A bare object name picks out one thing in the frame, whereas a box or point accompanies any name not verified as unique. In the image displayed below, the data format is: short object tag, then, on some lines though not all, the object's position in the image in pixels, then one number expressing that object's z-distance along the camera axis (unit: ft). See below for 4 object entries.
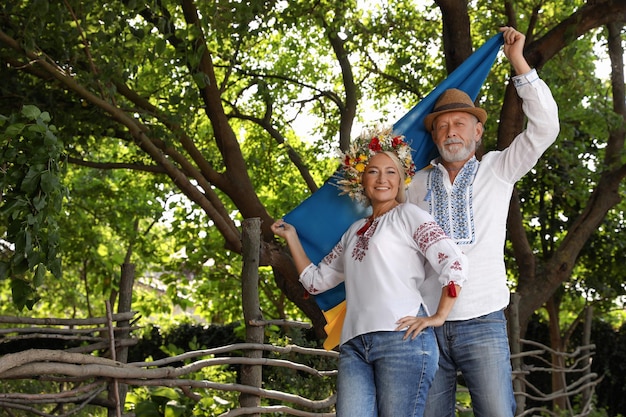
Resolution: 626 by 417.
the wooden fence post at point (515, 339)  18.70
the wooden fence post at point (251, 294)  12.78
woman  8.77
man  9.33
